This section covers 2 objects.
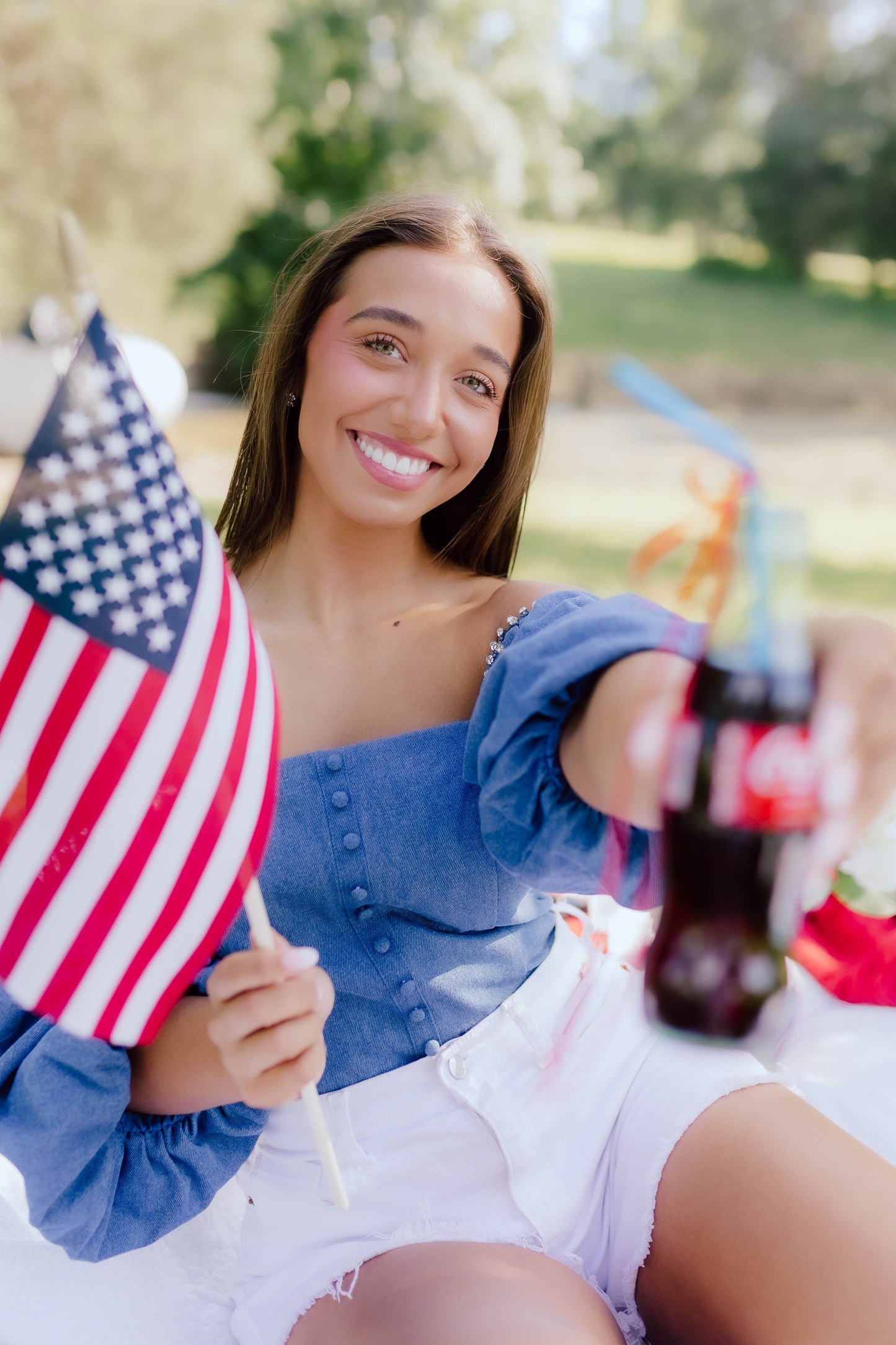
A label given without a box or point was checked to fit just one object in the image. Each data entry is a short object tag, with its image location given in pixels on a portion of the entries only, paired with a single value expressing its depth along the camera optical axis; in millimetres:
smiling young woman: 1208
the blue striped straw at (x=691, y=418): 804
